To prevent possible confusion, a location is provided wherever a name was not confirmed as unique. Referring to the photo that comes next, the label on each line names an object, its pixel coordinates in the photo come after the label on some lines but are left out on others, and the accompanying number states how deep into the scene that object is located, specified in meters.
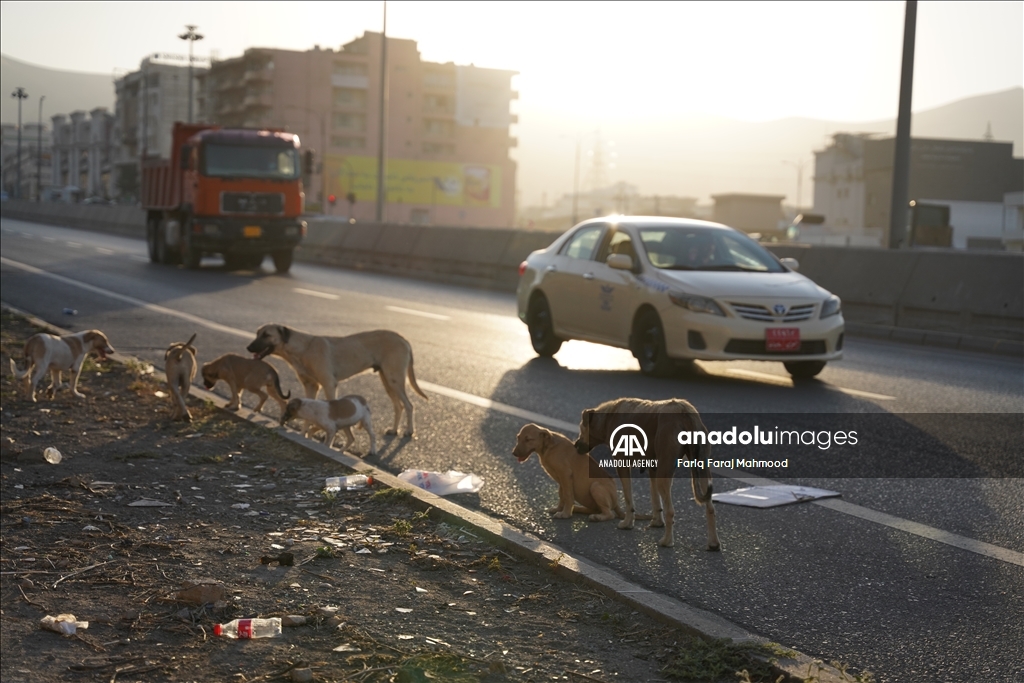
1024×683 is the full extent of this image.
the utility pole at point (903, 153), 20.78
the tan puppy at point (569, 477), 6.22
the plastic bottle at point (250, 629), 4.68
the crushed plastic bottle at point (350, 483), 7.02
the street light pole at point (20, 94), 114.38
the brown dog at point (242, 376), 9.43
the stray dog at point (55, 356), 10.03
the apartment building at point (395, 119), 127.12
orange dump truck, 29.61
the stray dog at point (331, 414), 8.16
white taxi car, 11.89
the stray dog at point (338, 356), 9.03
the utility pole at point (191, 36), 95.31
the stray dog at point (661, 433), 5.60
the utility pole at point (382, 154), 39.42
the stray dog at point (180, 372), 9.17
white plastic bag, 7.20
